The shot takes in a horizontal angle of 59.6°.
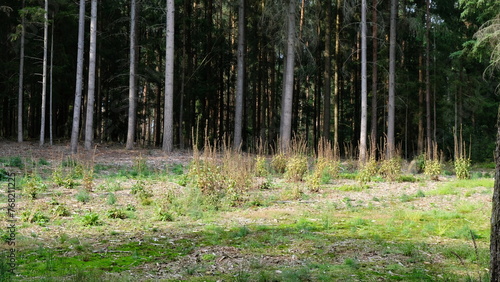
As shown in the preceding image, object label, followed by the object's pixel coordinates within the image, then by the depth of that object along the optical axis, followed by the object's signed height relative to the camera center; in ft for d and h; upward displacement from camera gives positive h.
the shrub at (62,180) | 30.55 -2.54
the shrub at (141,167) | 39.07 -2.07
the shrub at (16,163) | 39.78 -1.76
